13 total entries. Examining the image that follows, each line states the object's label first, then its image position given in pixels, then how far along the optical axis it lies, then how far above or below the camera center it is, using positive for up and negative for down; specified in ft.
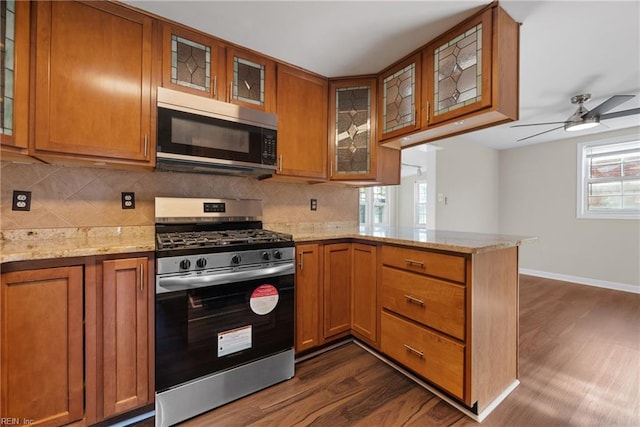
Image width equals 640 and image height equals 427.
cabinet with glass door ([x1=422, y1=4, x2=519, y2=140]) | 4.90 +2.84
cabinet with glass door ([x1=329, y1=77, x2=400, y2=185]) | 7.63 +2.33
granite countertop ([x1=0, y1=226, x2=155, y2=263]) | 3.74 -0.58
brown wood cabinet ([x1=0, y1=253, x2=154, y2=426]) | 3.64 -1.95
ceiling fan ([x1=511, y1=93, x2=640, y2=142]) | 8.00 +3.41
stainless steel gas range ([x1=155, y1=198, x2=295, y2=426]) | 4.48 -1.92
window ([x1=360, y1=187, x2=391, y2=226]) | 19.21 +0.54
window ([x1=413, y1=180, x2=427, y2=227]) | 21.59 +0.90
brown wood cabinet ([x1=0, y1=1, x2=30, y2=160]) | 4.06 +2.01
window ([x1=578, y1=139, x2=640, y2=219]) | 12.73 +1.79
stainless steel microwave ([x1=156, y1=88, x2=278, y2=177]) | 5.23 +1.63
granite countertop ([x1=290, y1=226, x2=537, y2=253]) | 4.72 -0.56
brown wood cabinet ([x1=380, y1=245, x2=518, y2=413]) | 4.65 -2.07
